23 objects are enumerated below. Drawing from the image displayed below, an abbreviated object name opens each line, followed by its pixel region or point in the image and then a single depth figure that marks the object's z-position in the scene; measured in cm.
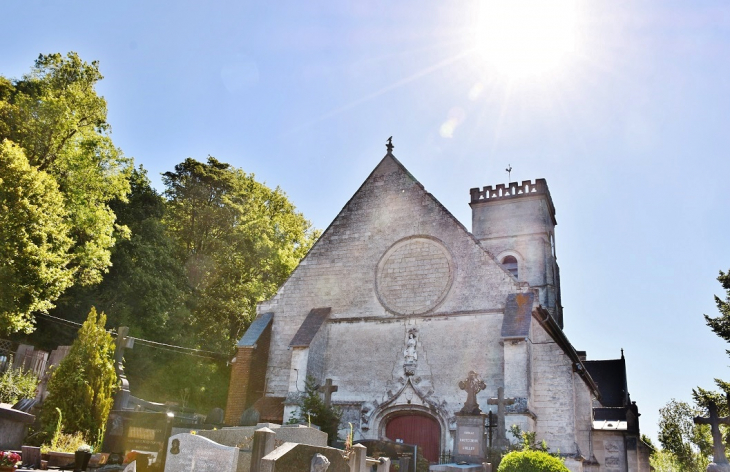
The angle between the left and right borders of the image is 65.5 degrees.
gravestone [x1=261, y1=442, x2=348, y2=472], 708
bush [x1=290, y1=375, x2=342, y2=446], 1542
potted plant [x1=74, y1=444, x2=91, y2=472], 916
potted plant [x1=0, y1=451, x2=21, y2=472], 821
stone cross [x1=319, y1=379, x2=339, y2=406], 1616
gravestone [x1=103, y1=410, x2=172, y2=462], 1112
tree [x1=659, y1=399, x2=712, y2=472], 3378
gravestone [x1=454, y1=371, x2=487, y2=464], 1238
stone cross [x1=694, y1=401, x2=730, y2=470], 905
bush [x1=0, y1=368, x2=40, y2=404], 1486
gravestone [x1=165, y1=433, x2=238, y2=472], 798
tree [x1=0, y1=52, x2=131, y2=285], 1931
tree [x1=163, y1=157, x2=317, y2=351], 2830
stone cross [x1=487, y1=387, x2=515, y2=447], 1333
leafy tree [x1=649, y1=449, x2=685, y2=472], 2836
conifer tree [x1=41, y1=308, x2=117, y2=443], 1291
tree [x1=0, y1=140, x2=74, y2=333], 1627
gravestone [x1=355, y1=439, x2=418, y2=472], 1250
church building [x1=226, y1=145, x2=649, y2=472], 1495
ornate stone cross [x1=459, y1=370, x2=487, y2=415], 1310
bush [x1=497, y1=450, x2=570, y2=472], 955
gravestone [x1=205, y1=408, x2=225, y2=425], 1562
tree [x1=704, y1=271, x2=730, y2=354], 2117
